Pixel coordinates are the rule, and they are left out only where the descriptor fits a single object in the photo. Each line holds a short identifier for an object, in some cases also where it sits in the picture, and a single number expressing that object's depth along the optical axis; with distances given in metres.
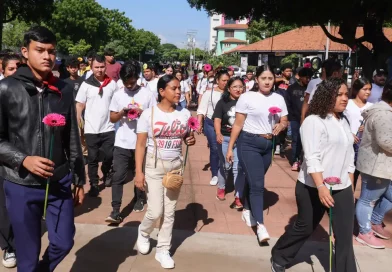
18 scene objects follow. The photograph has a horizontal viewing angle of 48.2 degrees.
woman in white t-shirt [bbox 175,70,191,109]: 11.40
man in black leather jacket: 2.68
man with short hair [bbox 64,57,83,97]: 7.99
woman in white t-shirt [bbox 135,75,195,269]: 3.95
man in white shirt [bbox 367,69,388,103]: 6.23
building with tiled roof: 34.25
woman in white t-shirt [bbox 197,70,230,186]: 6.65
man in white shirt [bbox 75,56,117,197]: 5.80
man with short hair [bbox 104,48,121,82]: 8.08
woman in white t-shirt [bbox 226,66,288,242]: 4.62
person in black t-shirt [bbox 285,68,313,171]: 8.05
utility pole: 60.99
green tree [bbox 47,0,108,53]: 58.22
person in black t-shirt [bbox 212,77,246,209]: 5.91
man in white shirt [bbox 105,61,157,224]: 5.04
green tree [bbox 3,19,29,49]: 56.22
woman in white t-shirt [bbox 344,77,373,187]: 5.23
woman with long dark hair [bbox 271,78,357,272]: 3.40
